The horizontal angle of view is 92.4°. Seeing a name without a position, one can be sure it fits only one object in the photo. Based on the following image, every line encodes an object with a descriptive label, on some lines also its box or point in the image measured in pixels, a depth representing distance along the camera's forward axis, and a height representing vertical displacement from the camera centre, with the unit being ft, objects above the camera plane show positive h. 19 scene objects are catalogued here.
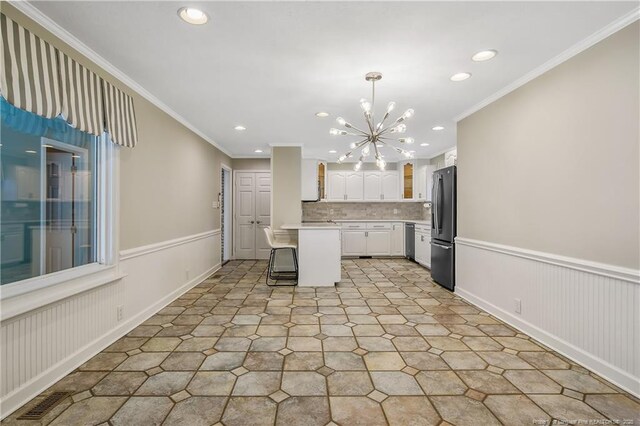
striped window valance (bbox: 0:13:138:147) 5.82 +2.78
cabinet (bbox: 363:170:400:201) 25.34 +1.94
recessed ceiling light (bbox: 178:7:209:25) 6.42 +4.16
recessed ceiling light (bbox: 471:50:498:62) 8.13 +4.22
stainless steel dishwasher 22.81 -2.32
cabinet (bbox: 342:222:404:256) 24.38 -2.28
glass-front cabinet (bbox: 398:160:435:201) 23.36 +2.50
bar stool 15.90 -3.41
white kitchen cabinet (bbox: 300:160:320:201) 22.91 +2.20
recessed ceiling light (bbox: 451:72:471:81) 9.47 +4.22
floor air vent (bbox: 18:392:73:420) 5.87 -3.98
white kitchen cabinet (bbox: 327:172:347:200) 25.23 +2.24
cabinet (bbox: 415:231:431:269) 19.97 -2.58
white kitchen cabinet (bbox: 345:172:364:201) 25.31 +1.84
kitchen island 15.64 -2.35
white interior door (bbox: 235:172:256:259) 23.68 -0.49
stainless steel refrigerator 14.30 -0.77
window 6.39 +0.31
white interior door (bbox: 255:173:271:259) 23.68 +0.36
